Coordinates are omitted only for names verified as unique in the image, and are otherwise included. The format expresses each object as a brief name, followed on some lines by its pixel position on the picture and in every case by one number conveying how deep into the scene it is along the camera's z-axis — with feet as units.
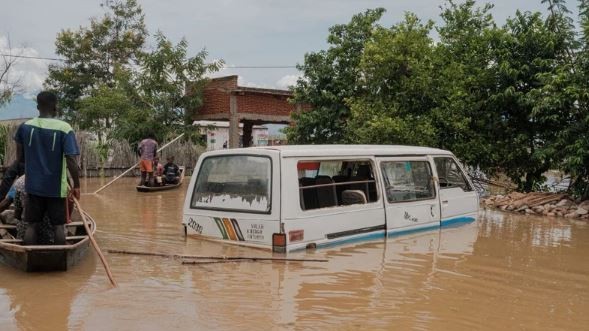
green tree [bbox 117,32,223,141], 69.36
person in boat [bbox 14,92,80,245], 19.57
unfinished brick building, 67.31
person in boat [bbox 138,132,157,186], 52.75
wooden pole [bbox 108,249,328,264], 21.40
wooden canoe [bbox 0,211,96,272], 19.47
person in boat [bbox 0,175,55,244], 20.65
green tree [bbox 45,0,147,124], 86.69
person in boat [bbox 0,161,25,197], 21.35
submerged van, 21.89
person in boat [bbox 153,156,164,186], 53.78
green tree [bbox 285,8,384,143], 55.98
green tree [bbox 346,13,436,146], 47.39
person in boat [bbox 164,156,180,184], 55.31
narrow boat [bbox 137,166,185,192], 51.95
